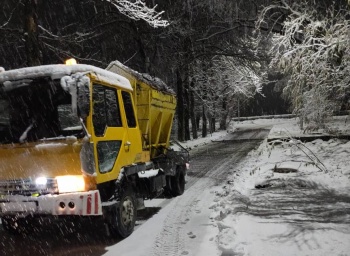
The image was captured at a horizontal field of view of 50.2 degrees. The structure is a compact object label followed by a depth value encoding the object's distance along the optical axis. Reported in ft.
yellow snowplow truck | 16.74
